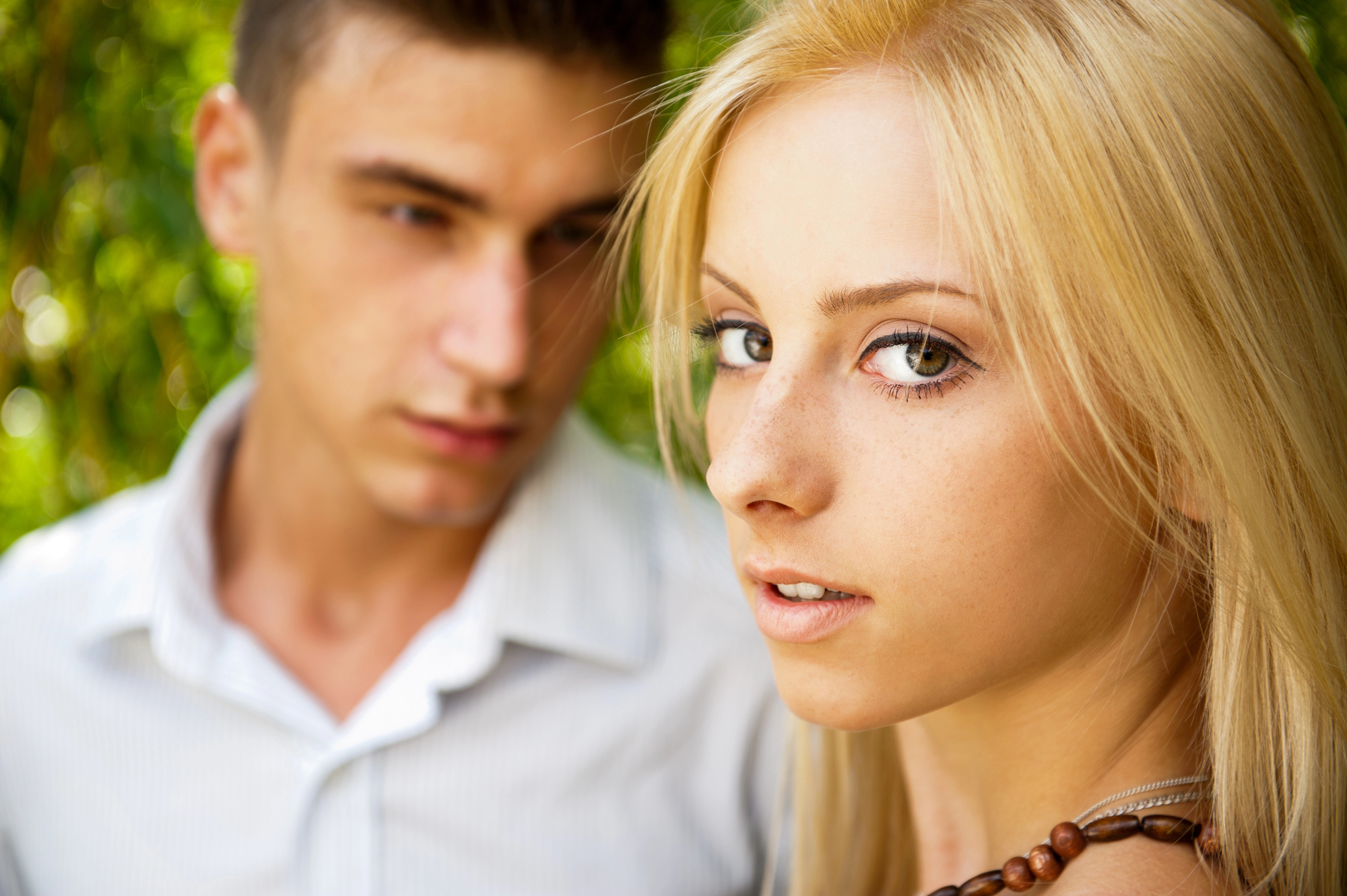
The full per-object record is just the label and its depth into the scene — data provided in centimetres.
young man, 104
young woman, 84
